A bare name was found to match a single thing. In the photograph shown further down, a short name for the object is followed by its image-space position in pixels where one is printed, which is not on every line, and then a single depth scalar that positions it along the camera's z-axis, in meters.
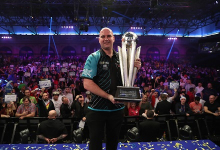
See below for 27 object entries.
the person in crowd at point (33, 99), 7.33
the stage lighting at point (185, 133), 5.54
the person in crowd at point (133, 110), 6.77
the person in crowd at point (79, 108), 6.42
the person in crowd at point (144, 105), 6.67
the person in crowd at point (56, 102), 7.32
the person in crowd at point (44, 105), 6.67
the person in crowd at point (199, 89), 9.99
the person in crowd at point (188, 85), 10.42
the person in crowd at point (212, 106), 7.02
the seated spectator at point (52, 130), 5.31
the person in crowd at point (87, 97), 7.68
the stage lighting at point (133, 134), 5.18
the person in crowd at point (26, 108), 6.43
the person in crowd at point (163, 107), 6.80
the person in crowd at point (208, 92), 8.80
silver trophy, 2.03
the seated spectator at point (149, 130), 5.33
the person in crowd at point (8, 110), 6.66
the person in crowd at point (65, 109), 6.80
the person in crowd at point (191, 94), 8.69
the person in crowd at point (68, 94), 8.46
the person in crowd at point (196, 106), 7.47
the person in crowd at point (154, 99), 7.85
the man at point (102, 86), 2.12
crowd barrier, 5.99
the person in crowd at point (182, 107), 6.92
